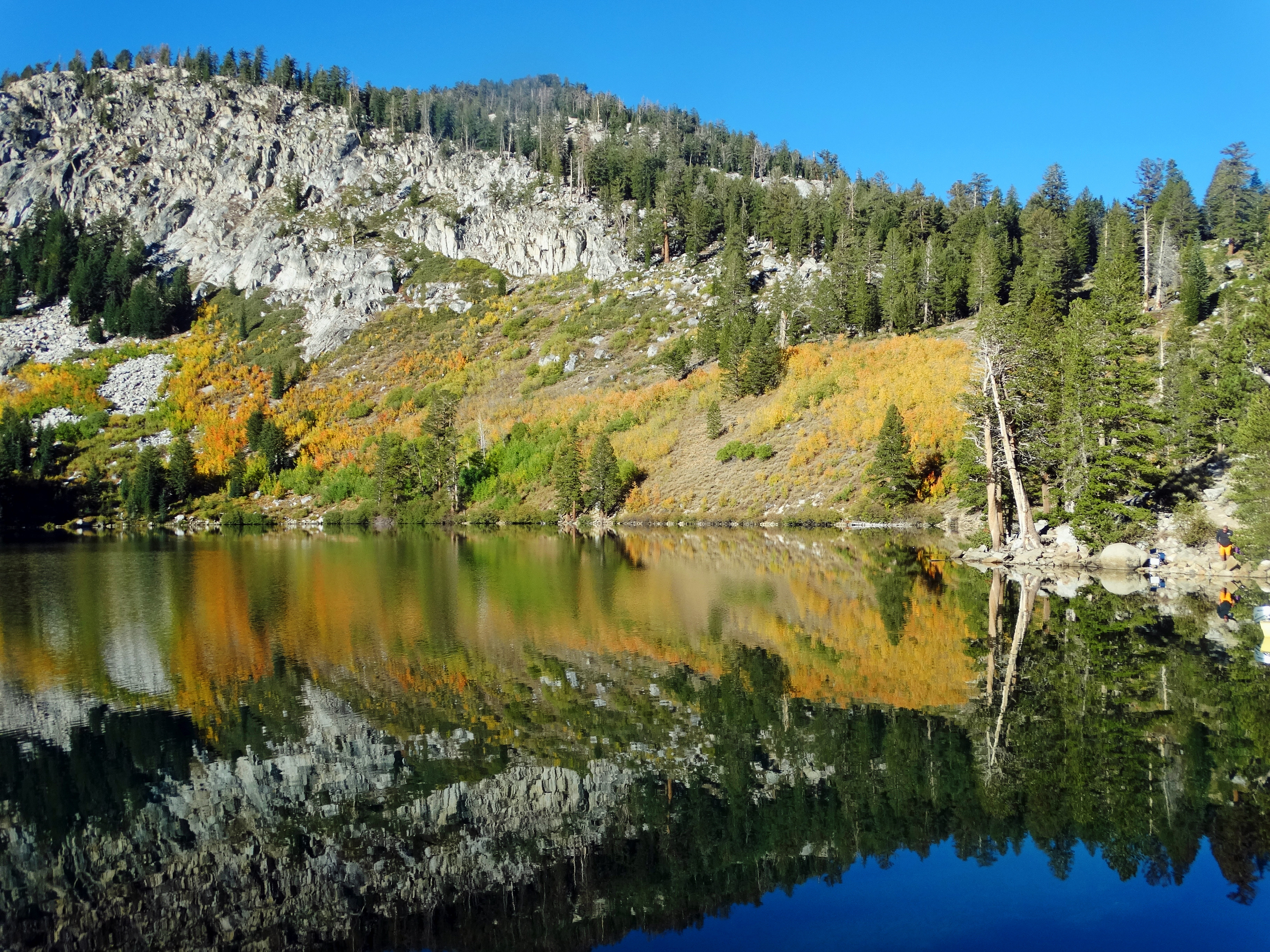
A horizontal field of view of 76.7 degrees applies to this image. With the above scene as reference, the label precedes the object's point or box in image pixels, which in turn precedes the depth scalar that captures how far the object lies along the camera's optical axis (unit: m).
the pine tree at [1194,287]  73.31
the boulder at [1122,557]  34.88
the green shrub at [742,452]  71.31
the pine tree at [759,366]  79.56
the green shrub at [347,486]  90.62
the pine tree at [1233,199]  101.62
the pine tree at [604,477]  73.62
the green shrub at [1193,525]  34.00
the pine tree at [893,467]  58.91
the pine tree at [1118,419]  35.25
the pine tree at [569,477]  74.38
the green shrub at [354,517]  87.25
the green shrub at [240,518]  86.62
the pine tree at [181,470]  92.12
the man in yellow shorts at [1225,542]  30.84
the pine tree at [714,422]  76.69
